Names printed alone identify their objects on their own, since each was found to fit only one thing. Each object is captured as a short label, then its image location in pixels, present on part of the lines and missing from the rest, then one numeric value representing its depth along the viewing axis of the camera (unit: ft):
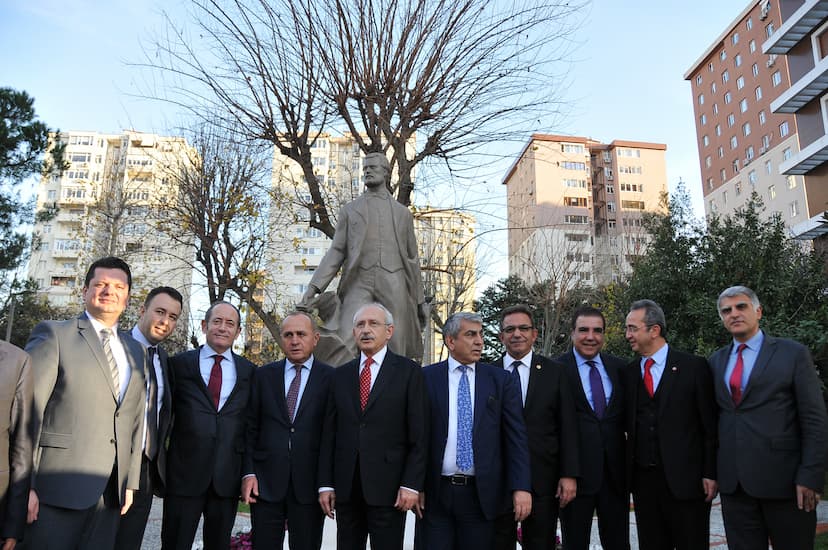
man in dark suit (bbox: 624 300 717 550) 12.62
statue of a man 19.07
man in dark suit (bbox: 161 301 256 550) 11.97
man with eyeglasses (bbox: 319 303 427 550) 11.00
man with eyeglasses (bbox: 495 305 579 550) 12.34
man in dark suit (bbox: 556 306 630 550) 13.07
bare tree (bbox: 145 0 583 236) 30.83
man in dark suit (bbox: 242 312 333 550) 11.89
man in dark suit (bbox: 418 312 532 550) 11.07
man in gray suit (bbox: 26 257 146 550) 9.68
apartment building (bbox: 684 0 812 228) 133.69
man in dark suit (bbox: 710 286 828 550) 11.53
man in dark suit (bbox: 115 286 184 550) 11.64
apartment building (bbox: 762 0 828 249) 73.56
